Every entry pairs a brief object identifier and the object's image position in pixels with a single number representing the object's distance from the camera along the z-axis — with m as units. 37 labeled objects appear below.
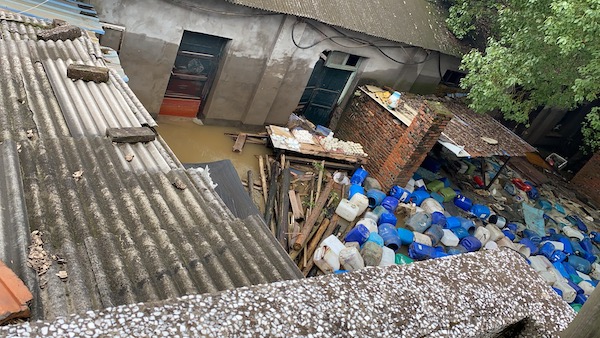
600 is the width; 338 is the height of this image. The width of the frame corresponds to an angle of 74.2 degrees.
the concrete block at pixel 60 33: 5.56
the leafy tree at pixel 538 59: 7.84
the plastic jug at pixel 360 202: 9.60
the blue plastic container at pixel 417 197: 10.92
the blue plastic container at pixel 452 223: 10.20
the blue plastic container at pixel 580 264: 10.73
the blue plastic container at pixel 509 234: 11.05
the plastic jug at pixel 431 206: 10.63
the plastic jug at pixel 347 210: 9.41
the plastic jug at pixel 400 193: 10.55
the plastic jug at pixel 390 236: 8.88
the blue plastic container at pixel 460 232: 10.05
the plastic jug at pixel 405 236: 9.20
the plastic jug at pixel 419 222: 9.70
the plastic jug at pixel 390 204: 10.05
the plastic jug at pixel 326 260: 7.97
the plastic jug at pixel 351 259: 7.88
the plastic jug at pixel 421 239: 9.29
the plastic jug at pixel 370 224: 9.00
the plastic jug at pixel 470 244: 9.78
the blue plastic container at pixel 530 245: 10.69
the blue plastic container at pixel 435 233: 9.56
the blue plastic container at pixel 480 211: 11.35
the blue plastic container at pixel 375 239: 8.61
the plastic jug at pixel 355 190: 10.12
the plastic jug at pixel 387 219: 9.48
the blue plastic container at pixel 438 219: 10.07
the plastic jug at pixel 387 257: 8.32
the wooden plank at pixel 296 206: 9.12
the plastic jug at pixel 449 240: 9.69
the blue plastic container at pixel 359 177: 10.82
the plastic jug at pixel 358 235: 8.66
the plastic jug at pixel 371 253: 8.08
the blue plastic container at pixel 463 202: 11.55
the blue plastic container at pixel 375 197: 10.14
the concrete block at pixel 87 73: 4.84
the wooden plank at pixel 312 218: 8.48
